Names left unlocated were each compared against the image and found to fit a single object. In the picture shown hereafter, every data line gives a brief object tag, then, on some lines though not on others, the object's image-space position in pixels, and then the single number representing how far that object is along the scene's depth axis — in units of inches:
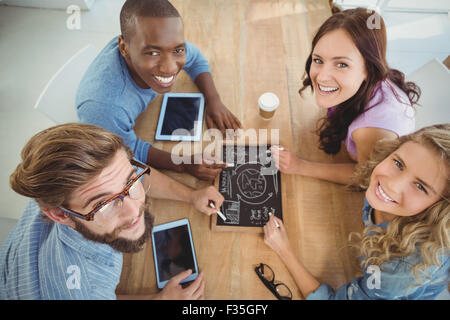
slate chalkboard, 40.8
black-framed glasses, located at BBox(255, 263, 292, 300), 36.2
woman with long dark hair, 37.5
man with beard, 28.3
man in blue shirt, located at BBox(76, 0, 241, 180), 37.4
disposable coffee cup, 46.1
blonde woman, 29.7
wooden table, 37.8
